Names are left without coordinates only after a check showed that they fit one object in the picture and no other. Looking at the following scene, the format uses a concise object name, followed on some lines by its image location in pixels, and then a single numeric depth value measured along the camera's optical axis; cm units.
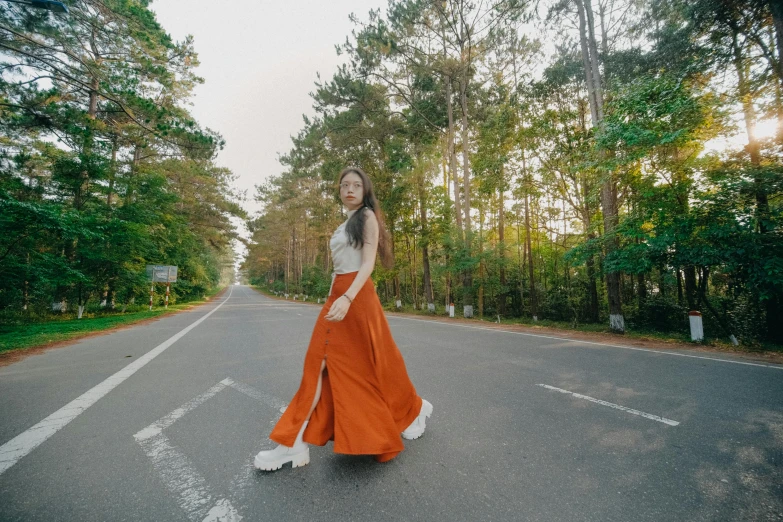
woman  202
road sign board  2024
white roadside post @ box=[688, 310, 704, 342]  782
